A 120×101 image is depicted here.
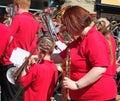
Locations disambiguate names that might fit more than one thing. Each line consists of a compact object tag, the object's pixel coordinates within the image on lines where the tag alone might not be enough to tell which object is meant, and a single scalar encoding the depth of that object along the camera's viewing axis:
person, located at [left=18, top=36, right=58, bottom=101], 3.86
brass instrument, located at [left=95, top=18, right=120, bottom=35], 4.62
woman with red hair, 3.14
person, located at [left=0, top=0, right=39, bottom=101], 4.87
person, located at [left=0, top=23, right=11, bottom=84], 4.29
